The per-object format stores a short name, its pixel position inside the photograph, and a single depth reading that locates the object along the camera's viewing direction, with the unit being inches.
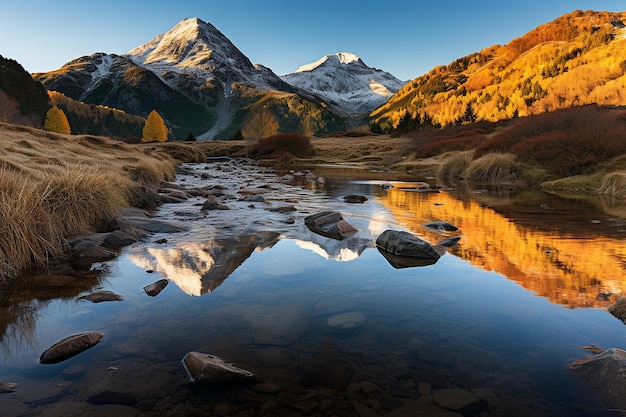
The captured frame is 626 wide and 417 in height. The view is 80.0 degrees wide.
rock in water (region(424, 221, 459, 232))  331.9
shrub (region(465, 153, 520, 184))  799.7
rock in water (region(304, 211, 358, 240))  310.8
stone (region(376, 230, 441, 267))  239.1
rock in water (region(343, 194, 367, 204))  520.1
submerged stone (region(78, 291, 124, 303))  168.8
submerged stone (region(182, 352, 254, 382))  108.8
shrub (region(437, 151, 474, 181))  952.3
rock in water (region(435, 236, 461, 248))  275.5
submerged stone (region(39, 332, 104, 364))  119.4
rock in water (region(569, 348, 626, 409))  101.6
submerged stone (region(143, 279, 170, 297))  177.2
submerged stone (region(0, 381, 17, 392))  102.5
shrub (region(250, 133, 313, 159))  2065.7
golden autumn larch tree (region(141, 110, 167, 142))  3850.9
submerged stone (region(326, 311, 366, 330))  144.8
